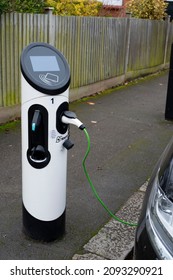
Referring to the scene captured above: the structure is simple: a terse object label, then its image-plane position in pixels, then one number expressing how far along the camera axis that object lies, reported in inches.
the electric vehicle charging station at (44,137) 113.7
